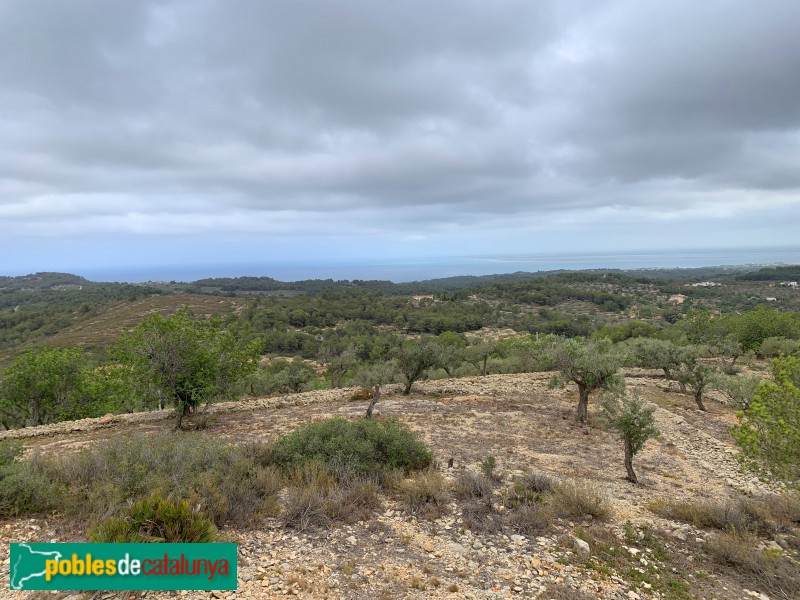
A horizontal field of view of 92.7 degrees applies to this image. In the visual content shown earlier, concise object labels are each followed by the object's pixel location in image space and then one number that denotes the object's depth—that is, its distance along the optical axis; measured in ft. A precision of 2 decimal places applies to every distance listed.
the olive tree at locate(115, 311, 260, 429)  45.24
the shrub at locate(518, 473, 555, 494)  27.04
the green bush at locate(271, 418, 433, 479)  28.48
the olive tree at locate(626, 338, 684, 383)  70.49
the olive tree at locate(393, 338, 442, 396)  67.31
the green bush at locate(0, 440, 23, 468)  24.55
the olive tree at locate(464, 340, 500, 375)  110.83
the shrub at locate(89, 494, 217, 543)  16.28
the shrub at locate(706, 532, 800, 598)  17.33
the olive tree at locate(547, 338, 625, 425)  50.03
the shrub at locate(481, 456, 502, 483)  28.85
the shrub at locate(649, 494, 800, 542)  22.53
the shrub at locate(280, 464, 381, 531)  21.67
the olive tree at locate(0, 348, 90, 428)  66.28
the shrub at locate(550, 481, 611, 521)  23.70
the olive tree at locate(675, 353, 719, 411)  60.62
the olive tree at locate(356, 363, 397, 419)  58.47
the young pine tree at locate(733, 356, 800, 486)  20.34
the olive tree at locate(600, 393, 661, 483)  32.37
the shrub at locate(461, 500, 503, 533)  21.81
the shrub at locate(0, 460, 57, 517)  20.93
